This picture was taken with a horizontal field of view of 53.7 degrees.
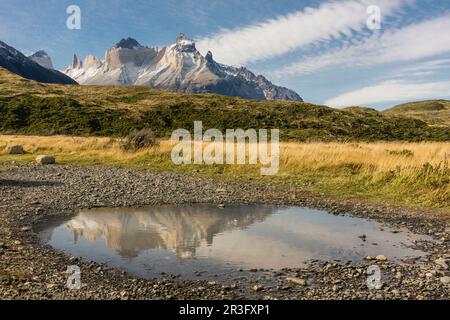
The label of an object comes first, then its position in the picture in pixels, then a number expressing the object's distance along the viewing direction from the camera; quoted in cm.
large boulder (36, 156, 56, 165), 3052
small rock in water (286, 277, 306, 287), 815
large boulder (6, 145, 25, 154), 3697
